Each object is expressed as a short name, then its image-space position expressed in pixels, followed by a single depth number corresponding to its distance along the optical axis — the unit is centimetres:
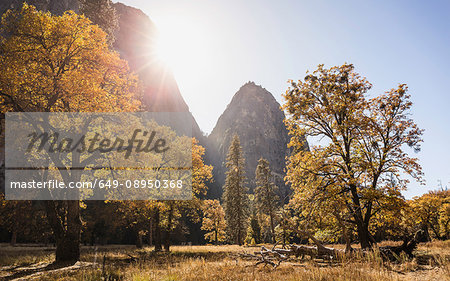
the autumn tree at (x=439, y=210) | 2961
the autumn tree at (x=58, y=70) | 979
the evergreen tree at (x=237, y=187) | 3814
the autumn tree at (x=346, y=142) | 1078
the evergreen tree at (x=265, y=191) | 3775
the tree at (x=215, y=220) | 4753
